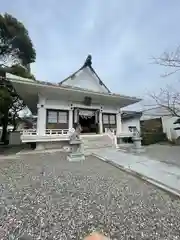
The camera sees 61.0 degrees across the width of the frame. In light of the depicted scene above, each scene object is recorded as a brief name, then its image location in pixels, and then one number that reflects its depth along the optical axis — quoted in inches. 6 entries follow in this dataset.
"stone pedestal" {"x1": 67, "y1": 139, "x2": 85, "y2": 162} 275.0
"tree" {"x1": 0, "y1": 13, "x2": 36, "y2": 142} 471.8
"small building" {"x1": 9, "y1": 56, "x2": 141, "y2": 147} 421.7
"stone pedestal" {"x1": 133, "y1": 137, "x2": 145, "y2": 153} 375.5
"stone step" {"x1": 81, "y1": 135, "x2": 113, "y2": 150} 411.2
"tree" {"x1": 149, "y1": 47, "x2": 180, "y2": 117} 461.7
